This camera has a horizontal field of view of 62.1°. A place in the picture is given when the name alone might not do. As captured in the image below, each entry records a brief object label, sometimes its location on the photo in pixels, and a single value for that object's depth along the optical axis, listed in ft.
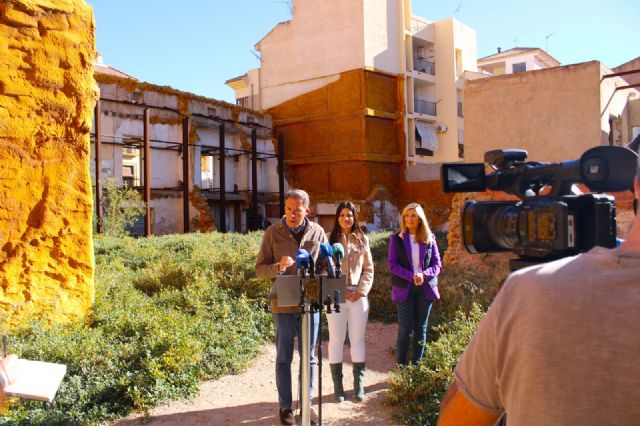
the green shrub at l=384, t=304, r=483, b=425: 15.17
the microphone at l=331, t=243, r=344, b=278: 12.95
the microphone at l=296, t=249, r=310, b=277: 11.74
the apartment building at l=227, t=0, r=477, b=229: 93.81
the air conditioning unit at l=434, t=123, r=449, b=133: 111.55
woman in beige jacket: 16.90
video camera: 5.27
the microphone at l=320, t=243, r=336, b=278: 12.17
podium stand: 11.77
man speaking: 14.82
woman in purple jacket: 18.13
